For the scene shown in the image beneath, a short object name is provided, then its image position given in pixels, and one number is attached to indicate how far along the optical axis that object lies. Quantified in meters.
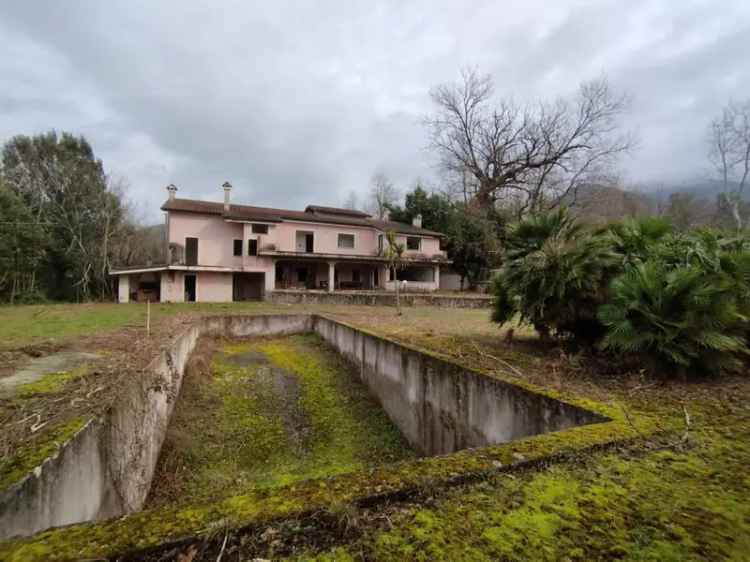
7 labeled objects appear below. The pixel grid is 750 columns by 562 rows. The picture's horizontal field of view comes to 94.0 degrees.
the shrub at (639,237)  4.57
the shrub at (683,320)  3.43
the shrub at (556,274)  4.59
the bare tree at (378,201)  44.28
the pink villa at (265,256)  21.33
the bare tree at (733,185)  24.70
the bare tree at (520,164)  29.00
